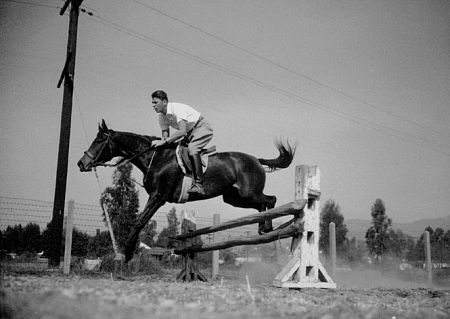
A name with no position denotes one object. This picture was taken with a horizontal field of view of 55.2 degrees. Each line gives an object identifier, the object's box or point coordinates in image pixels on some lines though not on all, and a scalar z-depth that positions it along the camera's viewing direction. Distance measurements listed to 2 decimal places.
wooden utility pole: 10.70
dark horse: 7.29
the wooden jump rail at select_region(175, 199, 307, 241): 5.73
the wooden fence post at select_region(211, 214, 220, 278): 10.40
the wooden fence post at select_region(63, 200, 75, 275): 8.98
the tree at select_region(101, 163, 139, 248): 37.88
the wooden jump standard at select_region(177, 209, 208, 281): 7.19
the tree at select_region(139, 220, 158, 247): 16.86
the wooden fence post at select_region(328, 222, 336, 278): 11.45
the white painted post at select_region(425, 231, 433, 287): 14.38
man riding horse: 7.47
